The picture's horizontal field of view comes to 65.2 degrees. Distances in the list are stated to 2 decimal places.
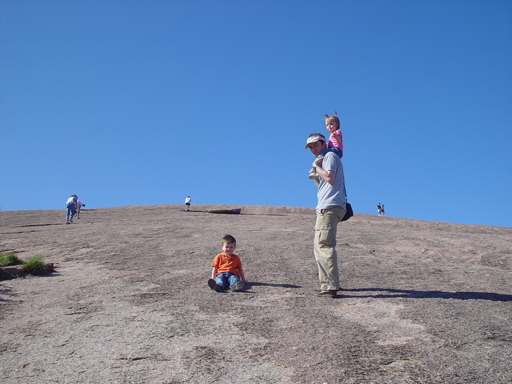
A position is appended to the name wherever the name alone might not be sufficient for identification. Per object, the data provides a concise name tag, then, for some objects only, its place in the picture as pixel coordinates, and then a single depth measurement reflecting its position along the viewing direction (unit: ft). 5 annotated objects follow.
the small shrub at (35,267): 23.73
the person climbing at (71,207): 67.82
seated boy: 18.85
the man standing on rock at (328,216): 16.79
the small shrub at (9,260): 25.83
